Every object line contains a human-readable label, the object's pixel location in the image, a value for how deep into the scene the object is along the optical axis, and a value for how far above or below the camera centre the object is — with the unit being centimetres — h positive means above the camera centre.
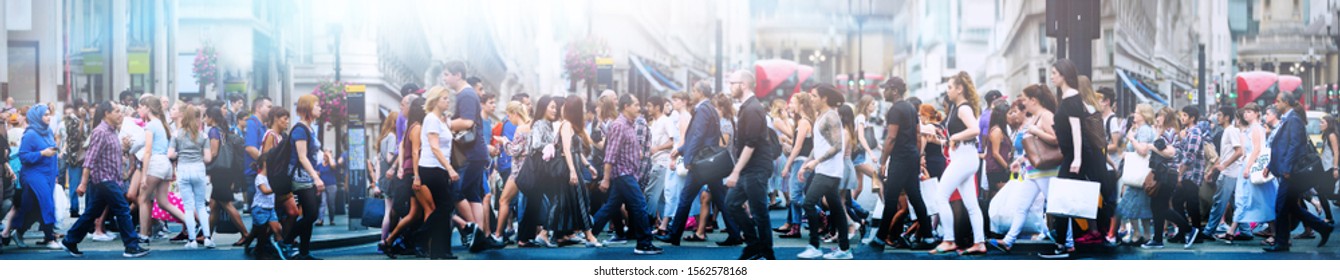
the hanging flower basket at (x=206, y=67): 2100 +104
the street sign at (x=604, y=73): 1915 +85
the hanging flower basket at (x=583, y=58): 2011 +117
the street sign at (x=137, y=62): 1736 +93
